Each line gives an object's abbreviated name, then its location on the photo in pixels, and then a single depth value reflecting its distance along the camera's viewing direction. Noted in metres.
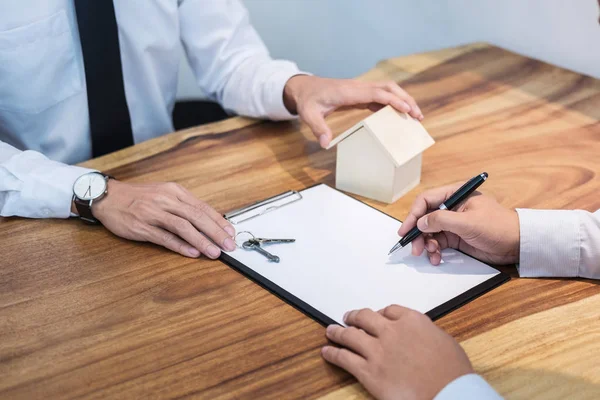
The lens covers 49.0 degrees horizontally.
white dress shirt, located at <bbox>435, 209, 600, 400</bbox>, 0.94
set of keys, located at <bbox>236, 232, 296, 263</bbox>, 0.99
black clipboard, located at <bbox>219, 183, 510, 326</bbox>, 0.86
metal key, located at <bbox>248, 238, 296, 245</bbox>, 1.00
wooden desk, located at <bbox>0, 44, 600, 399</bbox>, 0.76
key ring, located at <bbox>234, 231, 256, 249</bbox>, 1.00
